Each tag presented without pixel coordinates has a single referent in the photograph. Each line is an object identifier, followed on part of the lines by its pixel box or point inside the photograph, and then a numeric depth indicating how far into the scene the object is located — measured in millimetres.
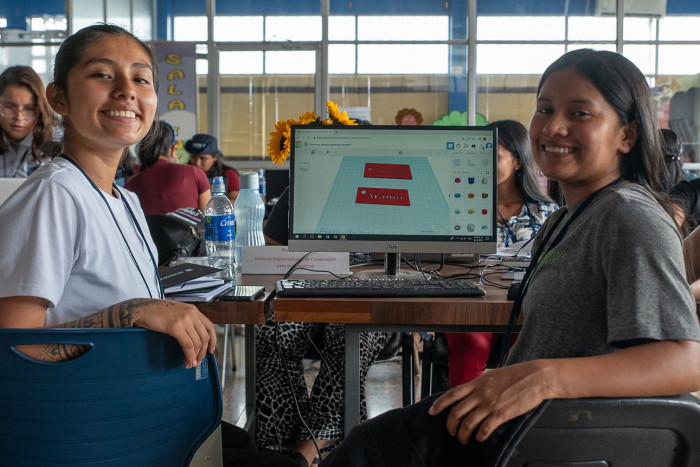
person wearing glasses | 3262
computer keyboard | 1510
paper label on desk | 1905
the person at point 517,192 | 2701
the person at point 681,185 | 2666
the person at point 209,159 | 5422
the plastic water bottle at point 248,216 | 2795
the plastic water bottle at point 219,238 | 2146
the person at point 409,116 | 8023
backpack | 2086
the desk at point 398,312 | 1456
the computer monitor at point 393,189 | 1851
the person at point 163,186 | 3725
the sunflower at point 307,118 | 2121
